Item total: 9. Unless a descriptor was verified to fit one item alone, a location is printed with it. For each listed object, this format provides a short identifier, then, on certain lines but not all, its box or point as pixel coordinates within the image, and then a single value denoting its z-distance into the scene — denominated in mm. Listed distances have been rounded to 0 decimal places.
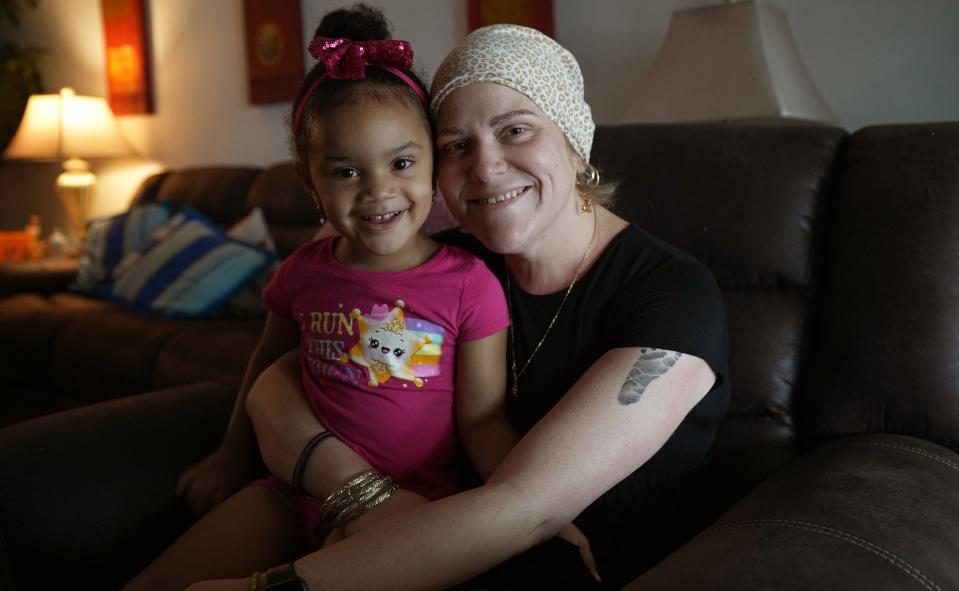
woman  909
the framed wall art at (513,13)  2795
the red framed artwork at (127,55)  4523
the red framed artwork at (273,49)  3631
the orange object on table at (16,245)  4258
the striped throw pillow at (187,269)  2947
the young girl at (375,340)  1127
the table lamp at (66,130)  4320
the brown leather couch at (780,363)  1128
